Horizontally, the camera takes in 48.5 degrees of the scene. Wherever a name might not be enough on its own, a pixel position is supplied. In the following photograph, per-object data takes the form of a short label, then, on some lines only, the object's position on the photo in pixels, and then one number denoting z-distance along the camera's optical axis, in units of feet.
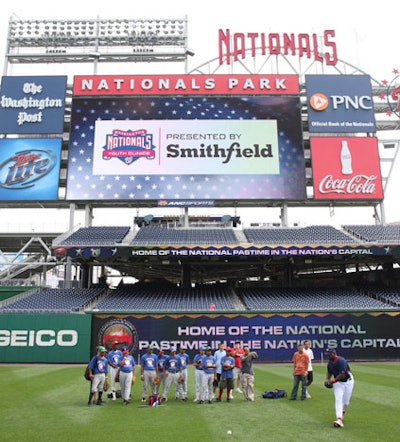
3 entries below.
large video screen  100.83
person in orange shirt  36.89
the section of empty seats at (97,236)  91.25
